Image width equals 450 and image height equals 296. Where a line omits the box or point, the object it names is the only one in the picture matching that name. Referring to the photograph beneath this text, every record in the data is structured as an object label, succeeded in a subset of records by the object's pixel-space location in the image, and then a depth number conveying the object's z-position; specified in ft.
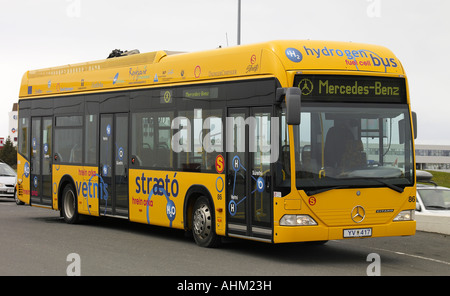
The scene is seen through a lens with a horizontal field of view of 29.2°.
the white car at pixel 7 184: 100.42
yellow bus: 40.34
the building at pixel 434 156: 393.70
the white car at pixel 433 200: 63.82
